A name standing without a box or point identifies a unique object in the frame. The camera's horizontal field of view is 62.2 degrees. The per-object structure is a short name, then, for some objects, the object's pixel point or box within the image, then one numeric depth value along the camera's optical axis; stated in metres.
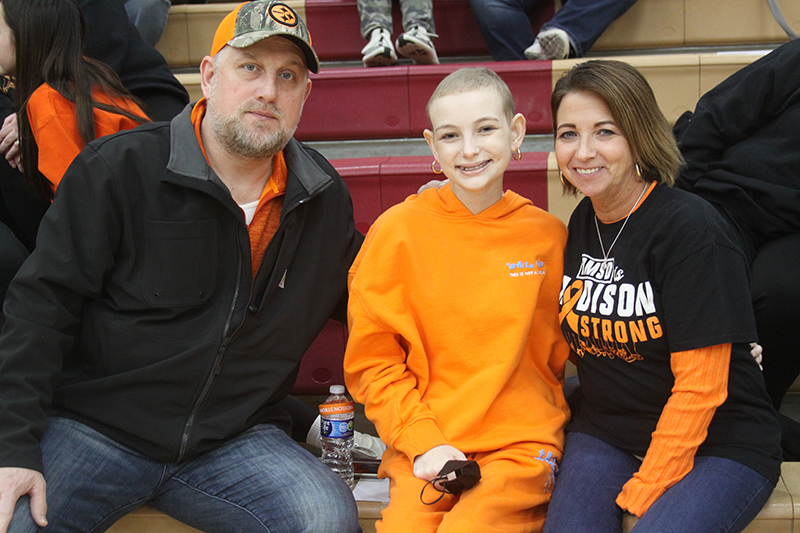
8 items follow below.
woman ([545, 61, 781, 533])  1.14
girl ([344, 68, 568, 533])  1.29
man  1.25
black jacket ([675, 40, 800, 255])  1.61
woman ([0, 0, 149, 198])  1.63
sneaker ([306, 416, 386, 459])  1.64
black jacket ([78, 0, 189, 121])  2.02
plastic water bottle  1.55
